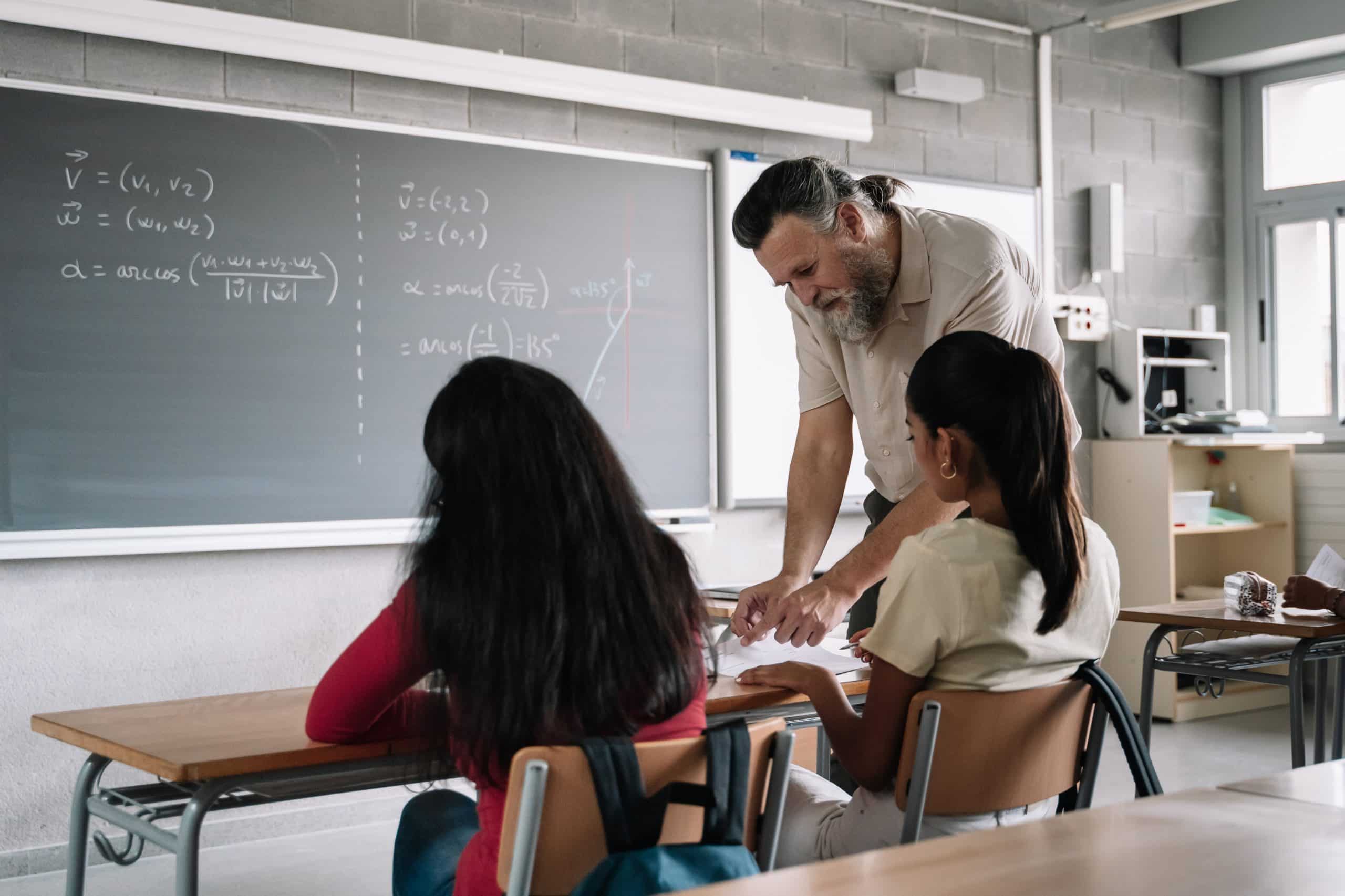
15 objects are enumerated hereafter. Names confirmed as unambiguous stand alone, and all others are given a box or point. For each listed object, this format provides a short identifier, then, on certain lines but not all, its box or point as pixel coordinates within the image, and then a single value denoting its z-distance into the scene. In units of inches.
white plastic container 200.2
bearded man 83.6
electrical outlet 202.1
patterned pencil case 122.8
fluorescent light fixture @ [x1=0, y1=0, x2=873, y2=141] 125.3
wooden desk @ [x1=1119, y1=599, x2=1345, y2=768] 116.7
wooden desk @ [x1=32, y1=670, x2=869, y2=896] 57.7
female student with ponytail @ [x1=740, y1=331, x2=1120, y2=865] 67.2
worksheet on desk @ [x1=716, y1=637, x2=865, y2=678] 80.4
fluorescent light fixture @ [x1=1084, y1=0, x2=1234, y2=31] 179.9
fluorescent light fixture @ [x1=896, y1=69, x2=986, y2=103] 182.4
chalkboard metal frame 124.3
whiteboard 167.8
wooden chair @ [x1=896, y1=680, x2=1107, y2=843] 64.1
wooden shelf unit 197.2
